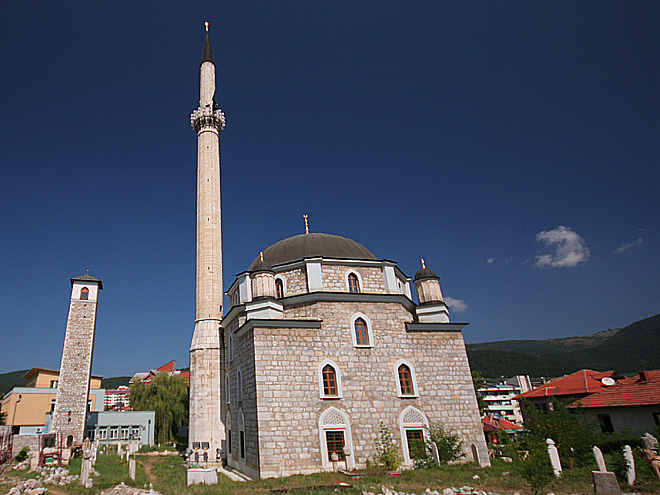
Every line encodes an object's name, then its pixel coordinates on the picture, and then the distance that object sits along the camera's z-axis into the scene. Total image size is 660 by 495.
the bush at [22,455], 19.30
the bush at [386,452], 13.12
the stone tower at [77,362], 22.14
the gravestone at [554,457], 10.73
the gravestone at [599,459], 9.40
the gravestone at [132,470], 13.12
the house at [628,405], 17.55
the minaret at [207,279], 17.78
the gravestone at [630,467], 9.49
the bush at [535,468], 7.85
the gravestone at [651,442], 11.39
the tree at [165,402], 29.92
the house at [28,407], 28.45
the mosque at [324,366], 13.30
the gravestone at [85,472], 12.53
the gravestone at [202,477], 12.21
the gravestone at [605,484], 8.27
